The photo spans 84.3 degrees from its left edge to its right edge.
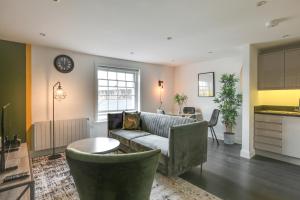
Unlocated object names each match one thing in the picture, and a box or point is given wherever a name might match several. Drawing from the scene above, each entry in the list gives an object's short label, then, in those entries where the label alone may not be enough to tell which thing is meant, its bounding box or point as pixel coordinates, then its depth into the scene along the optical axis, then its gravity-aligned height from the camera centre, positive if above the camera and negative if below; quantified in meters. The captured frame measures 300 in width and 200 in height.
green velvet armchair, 1.23 -0.57
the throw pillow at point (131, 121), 3.94 -0.52
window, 4.57 +0.28
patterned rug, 2.12 -1.23
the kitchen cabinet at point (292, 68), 3.22 +0.62
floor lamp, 3.53 +0.09
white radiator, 3.49 -0.74
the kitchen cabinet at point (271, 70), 3.44 +0.63
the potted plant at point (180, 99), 5.64 +0.02
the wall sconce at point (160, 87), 5.73 +0.44
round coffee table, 2.44 -0.73
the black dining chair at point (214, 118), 4.53 -0.51
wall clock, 3.82 +0.86
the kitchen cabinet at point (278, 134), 3.12 -0.70
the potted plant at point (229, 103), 4.23 -0.09
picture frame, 5.02 +0.48
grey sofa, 2.43 -0.74
